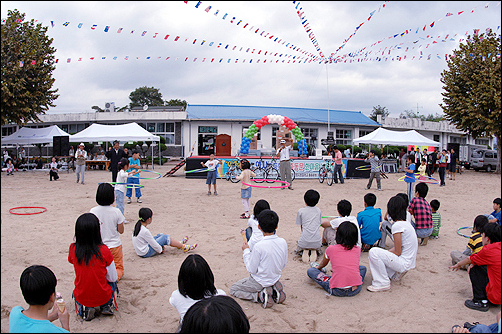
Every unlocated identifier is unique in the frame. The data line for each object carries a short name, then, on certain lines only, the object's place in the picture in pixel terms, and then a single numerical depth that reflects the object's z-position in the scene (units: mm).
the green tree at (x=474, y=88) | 21203
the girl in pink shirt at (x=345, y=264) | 4383
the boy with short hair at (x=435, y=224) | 7062
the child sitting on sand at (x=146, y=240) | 5715
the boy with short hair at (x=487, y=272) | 3850
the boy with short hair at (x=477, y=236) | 4779
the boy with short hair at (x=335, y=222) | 5527
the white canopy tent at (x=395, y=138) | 21272
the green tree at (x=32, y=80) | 17600
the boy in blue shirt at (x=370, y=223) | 5852
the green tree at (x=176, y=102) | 53075
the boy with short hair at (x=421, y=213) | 6379
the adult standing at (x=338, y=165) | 16305
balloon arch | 21578
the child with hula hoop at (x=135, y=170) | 10389
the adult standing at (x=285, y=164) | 14359
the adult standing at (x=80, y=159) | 15115
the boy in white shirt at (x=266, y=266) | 4176
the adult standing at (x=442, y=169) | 16712
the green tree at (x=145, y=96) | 58656
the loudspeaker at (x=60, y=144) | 22047
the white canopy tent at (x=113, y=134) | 19828
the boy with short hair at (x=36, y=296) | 2320
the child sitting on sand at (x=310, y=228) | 5680
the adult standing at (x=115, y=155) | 12453
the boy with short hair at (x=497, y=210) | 5891
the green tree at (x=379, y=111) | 56119
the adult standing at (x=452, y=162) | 19761
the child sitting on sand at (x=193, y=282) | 2909
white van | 27484
